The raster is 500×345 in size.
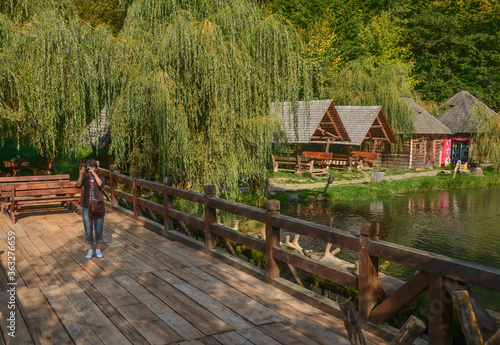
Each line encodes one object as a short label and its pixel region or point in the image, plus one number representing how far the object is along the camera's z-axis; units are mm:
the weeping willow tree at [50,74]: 11539
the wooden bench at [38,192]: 10656
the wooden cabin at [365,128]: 31219
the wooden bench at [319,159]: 29547
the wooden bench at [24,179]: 11327
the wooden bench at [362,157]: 32750
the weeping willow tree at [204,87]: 11414
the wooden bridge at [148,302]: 4676
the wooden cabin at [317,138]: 28388
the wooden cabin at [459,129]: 38625
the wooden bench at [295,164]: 29422
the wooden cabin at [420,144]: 35156
